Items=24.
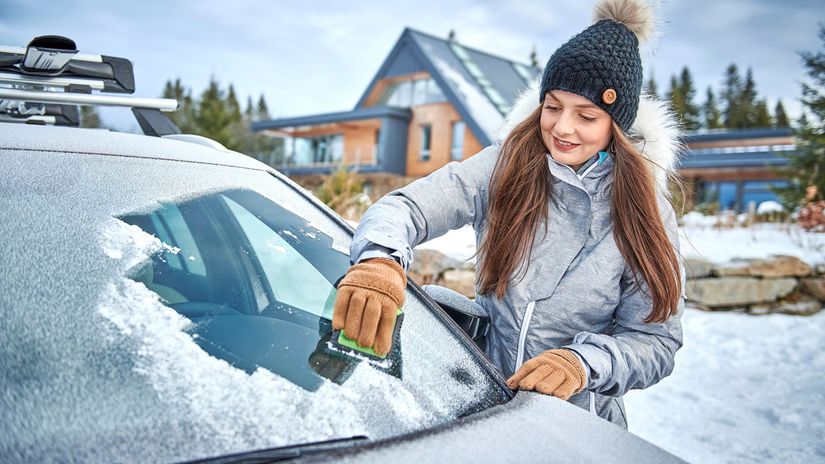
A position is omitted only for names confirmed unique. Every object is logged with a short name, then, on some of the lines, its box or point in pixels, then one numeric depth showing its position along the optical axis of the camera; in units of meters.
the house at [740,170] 18.83
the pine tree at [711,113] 51.91
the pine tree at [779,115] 47.84
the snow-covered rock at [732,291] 6.40
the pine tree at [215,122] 32.03
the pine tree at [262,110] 62.44
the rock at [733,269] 6.48
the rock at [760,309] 6.38
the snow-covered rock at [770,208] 11.27
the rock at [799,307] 6.41
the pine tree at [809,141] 10.36
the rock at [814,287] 6.57
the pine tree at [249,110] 59.41
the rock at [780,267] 6.55
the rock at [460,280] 5.41
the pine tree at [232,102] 53.23
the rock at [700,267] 6.39
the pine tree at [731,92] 54.03
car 0.77
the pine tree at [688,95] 49.31
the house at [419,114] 19.31
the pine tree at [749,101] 48.29
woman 1.49
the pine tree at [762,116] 45.34
